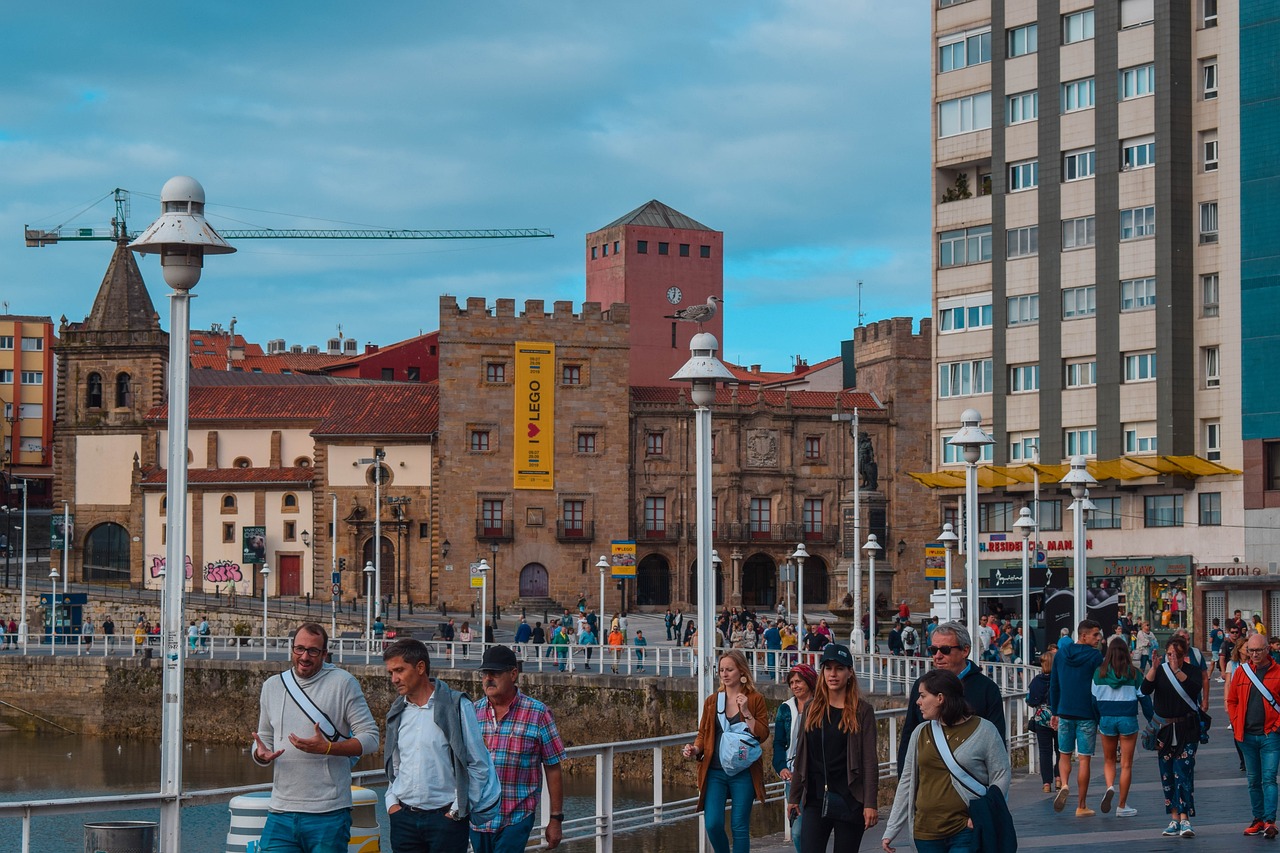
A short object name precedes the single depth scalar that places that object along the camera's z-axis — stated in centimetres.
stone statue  7850
